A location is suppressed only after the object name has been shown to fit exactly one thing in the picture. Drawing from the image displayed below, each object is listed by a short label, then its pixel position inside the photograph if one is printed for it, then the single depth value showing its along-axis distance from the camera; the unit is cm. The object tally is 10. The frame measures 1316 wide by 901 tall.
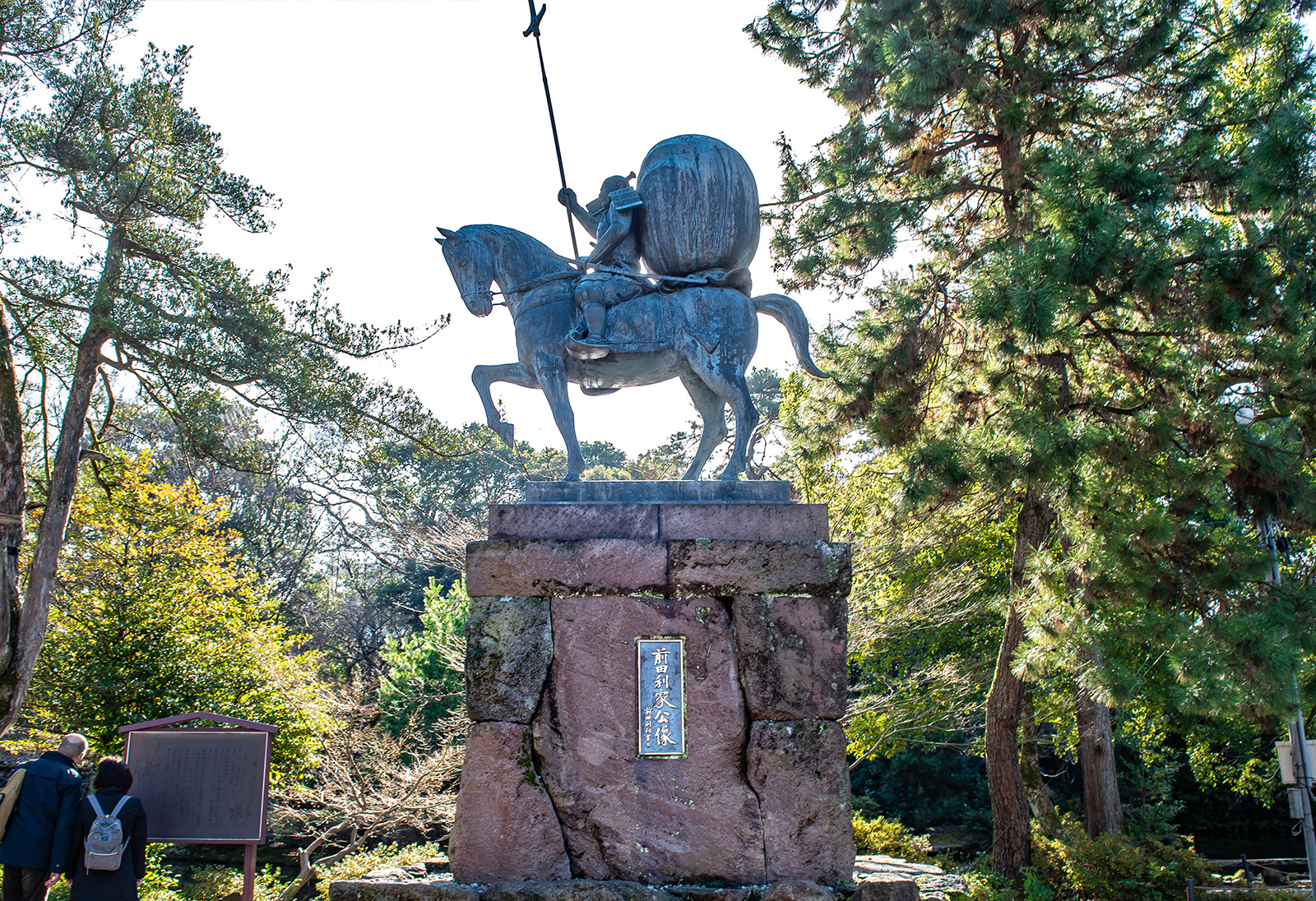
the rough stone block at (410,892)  342
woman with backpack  375
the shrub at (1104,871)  894
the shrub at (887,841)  938
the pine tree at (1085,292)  589
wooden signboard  461
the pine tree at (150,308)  850
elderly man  385
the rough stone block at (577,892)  339
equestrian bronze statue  437
